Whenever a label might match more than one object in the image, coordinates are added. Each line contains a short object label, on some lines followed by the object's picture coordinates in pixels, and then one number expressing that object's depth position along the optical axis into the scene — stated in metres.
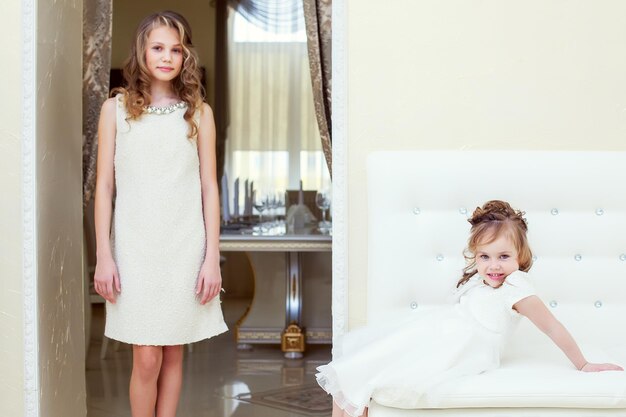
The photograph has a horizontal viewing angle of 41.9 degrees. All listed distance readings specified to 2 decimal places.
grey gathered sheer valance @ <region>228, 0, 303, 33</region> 8.56
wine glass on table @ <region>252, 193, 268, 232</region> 5.54
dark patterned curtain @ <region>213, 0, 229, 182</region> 8.57
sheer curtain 8.61
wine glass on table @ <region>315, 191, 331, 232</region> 5.47
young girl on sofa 2.26
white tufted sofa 2.86
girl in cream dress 2.66
